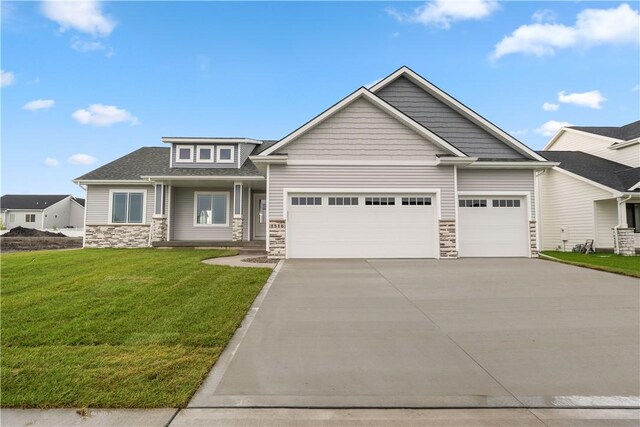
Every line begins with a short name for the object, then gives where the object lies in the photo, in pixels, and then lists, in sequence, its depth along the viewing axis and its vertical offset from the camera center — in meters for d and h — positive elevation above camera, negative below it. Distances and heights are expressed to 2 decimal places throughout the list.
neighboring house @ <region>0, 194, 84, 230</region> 46.00 +3.44
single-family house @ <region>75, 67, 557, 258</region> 12.42 +1.96
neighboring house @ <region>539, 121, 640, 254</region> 16.64 +2.17
